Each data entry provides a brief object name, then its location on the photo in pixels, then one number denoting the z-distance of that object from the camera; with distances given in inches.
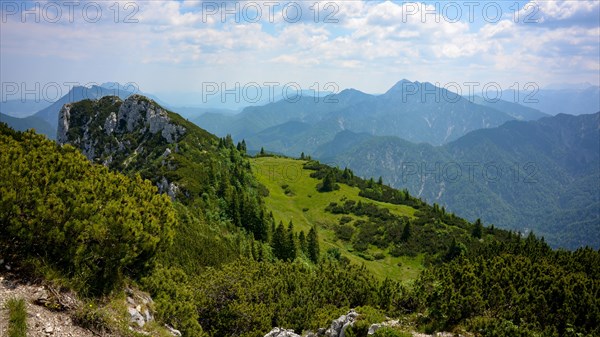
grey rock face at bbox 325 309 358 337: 939.3
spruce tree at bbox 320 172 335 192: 5059.1
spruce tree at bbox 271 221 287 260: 2775.6
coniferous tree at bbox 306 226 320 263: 2997.0
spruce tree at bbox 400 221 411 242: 3644.2
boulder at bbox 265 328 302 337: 1017.5
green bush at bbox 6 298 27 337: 498.5
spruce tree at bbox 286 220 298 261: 2753.4
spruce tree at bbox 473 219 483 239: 3954.2
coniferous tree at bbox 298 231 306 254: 2988.4
